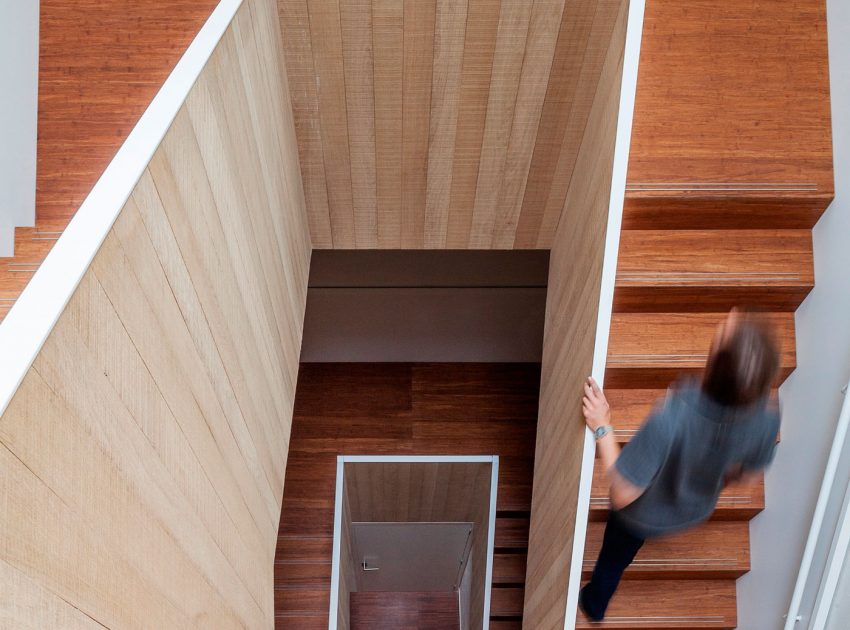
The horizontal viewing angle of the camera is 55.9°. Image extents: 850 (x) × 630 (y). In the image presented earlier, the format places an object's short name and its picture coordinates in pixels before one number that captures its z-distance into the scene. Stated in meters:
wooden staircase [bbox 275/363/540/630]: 5.11
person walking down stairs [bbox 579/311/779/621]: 1.97
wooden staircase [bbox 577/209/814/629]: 2.96
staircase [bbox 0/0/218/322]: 2.75
